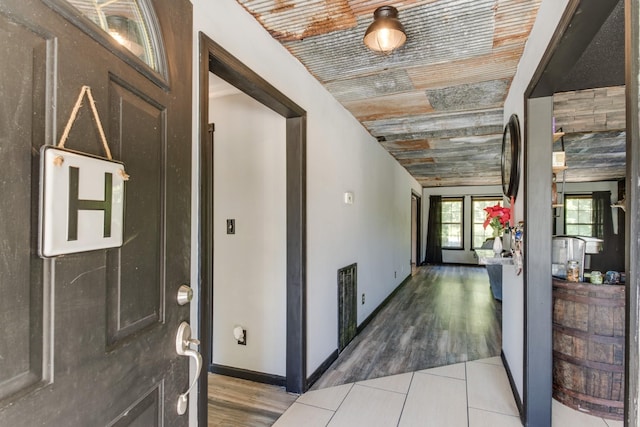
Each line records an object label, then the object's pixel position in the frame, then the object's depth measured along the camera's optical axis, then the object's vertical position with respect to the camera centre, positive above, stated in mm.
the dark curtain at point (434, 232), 9492 -475
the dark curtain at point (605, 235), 7047 -419
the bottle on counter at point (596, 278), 2160 -406
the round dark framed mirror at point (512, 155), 2279 +442
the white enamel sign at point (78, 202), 550 +22
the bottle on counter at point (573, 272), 2195 -369
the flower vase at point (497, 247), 2477 -235
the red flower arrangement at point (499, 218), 2594 -17
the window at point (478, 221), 9109 -145
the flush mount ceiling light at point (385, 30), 1651 +936
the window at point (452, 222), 9504 -186
